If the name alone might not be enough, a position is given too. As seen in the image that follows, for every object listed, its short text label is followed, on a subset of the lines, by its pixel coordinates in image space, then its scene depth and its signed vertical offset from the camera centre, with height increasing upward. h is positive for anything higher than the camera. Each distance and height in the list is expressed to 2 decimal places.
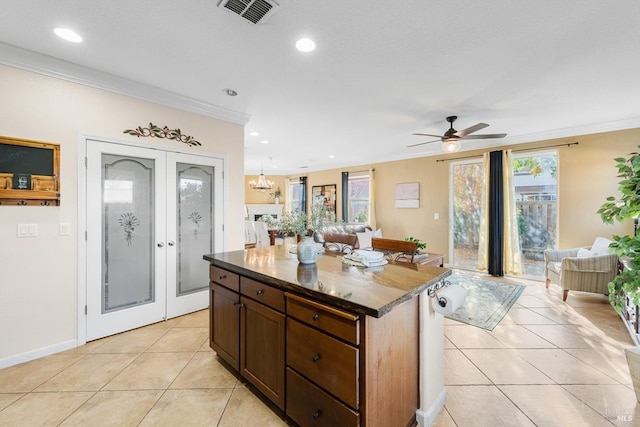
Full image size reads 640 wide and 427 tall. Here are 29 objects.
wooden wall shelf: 2.24 +0.34
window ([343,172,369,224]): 7.39 +0.37
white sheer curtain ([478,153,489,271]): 5.19 -0.30
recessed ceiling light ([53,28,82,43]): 2.00 +1.36
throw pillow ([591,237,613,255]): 3.67 -0.50
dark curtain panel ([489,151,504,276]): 5.04 -0.06
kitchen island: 1.25 -0.71
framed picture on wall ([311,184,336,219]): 8.02 +0.57
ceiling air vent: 1.69 +1.33
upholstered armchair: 3.48 -0.80
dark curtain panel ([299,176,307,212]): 8.95 +0.63
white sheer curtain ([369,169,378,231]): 7.05 +0.34
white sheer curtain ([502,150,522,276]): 4.96 -0.13
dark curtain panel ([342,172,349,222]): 7.71 +0.49
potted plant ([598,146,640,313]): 1.55 -0.16
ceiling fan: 3.65 +1.03
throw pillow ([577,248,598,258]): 3.77 -0.61
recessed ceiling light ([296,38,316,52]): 2.10 +1.35
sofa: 5.51 -0.48
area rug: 3.25 -1.30
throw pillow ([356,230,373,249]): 5.48 -0.62
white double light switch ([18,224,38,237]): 2.31 -0.17
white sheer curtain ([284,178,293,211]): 9.57 +0.61
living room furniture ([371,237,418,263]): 2.54 -0.34
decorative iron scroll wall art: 2.95 +0.90
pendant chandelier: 7.96 +0.80
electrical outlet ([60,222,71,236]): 2.50 -0.17
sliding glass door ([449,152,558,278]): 4.77 +0.07
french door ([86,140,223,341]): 2.71 -0.25
